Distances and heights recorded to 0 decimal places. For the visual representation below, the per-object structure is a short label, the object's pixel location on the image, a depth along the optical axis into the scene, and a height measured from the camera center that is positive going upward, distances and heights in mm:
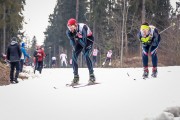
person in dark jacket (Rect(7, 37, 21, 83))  12422 +532
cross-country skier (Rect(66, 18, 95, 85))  8055 +751
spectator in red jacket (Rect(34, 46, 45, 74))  18703 +659
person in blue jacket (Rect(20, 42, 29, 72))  16594 +885
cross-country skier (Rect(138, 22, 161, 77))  8953 +807
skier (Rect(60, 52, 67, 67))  36672 +1401
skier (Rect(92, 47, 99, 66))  31166 +1601
